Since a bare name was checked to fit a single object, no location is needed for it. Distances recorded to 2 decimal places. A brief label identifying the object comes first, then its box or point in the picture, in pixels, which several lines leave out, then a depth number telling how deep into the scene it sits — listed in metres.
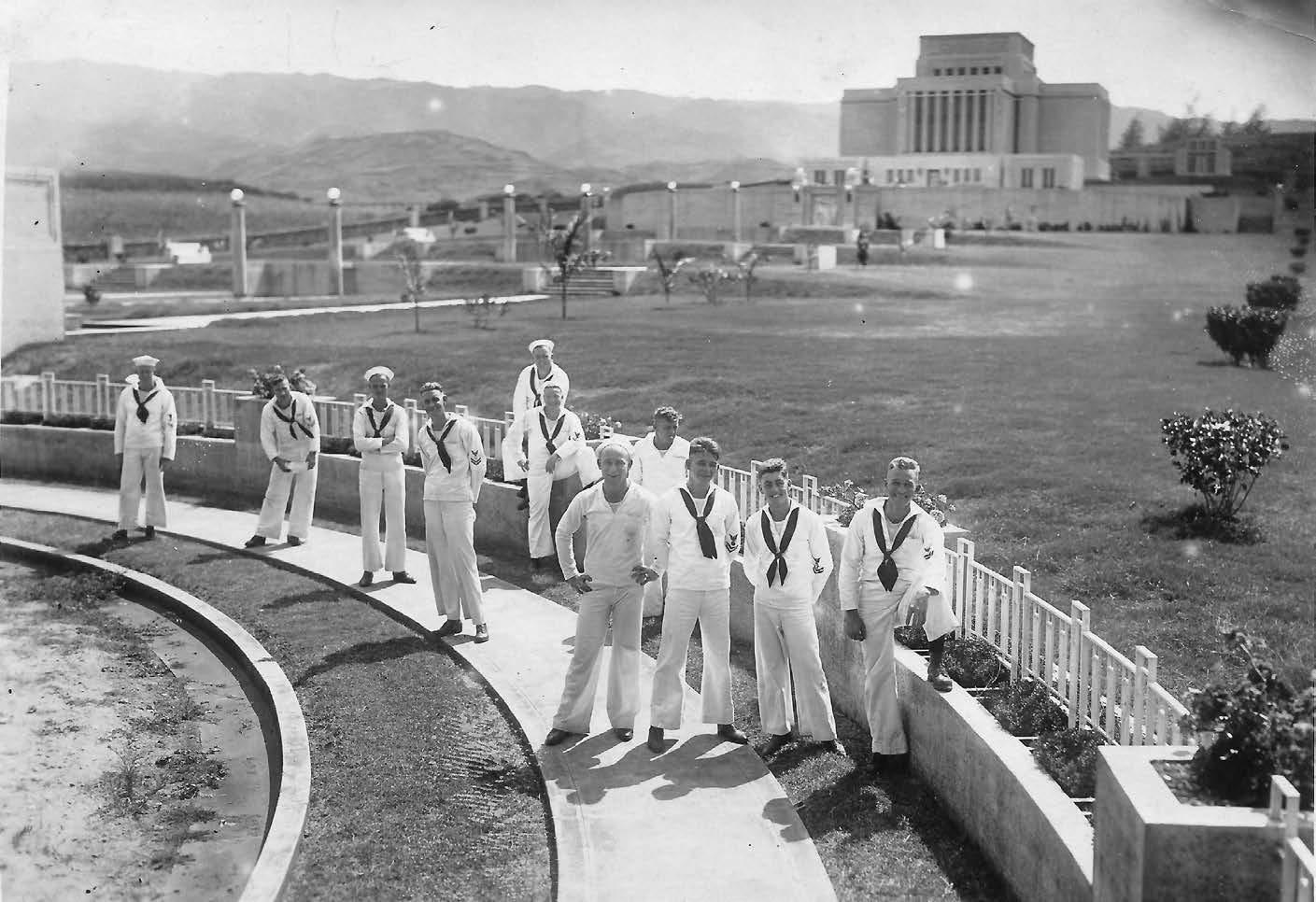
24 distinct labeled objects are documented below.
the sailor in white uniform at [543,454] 10.84
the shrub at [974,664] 6.90
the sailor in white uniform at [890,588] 6.74
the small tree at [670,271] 31.28
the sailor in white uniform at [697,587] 7.35
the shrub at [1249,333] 18.27
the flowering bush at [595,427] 12.62
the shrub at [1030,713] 6.17
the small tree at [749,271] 30.69
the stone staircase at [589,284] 35.03
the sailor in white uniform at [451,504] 9.48
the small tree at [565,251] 28.90
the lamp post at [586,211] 35.72
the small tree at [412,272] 30.95
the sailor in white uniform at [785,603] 7.19
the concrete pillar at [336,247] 35.44
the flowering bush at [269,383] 13.72
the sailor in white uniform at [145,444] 12.75
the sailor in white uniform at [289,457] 12.14
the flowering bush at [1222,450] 10.72
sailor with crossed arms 10.93
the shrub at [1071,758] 5.48
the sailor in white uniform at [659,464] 9.41
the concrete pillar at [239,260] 36.72
